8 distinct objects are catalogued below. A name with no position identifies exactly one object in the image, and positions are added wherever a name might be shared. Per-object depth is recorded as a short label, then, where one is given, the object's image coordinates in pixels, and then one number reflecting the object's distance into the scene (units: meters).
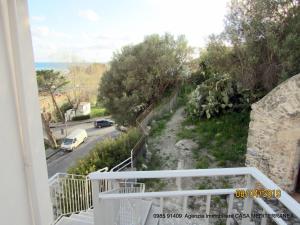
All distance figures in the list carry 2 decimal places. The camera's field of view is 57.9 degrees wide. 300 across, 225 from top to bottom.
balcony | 1.54
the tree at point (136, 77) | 11.88
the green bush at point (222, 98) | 9.34
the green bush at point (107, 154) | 7.80
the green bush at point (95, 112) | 22.30
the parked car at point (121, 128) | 12.51
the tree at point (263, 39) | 6.70
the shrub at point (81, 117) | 21.19
